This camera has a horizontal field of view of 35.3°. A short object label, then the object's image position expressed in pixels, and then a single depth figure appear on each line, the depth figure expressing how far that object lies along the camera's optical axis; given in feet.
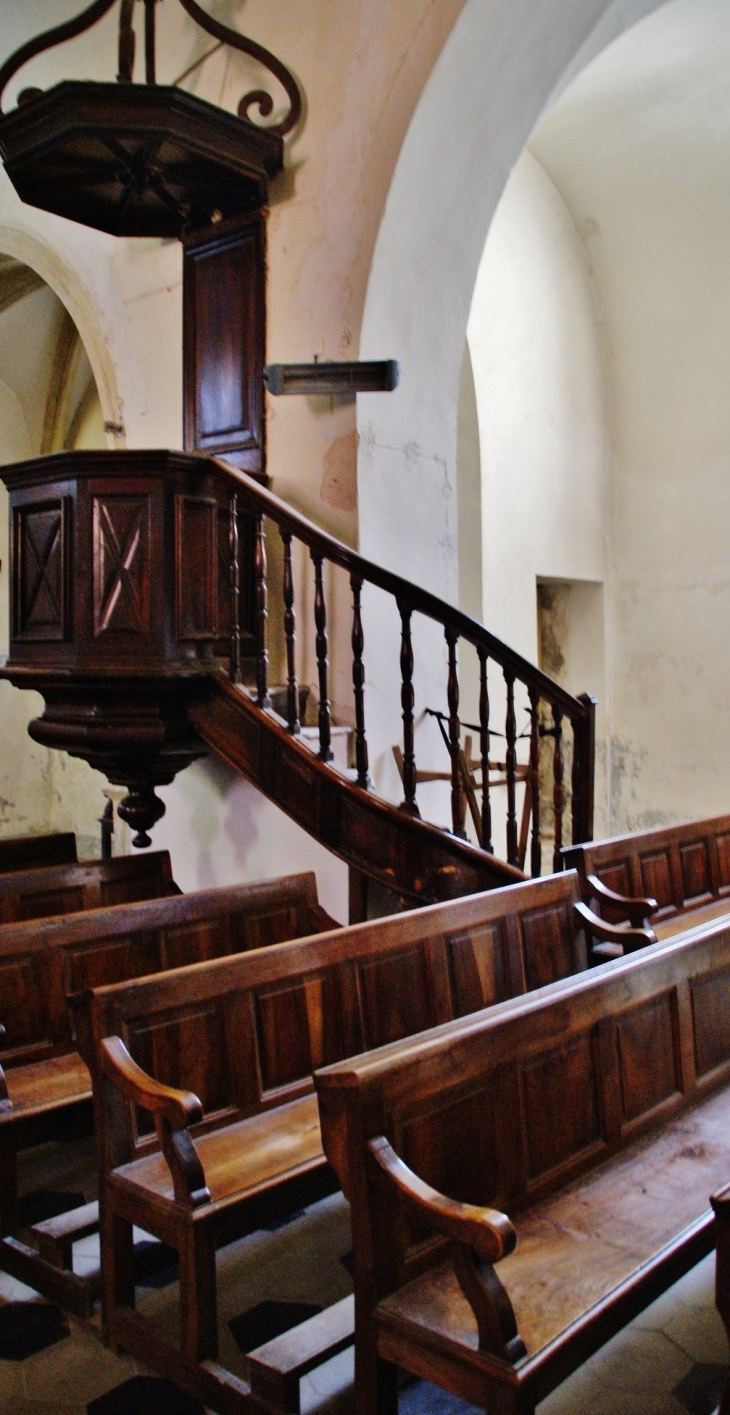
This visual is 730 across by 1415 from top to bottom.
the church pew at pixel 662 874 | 13.08
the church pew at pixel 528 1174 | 5.97
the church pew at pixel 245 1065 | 7.63
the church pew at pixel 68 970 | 9.36
